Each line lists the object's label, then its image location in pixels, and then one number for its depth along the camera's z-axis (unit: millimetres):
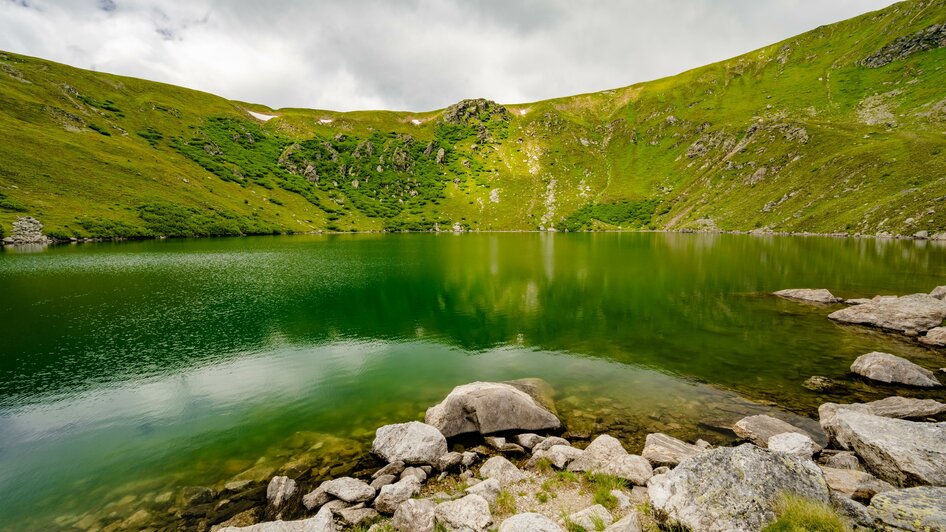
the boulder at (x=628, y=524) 10294
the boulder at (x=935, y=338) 30344
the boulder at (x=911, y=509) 8148
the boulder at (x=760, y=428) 17594
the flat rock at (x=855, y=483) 11320
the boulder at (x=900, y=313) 33344
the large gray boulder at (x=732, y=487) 9773
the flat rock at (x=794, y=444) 15109
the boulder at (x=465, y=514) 11695
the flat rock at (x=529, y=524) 10188
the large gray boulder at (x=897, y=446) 11812
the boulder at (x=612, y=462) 14086
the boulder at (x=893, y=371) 23125
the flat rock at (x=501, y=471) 15109
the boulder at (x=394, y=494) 13469
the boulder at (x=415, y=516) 11766
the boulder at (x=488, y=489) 13421
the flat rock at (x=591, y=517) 11383
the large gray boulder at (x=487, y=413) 19328
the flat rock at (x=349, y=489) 14000
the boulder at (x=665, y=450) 15089
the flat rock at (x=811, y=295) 44000
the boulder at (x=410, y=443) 16547
